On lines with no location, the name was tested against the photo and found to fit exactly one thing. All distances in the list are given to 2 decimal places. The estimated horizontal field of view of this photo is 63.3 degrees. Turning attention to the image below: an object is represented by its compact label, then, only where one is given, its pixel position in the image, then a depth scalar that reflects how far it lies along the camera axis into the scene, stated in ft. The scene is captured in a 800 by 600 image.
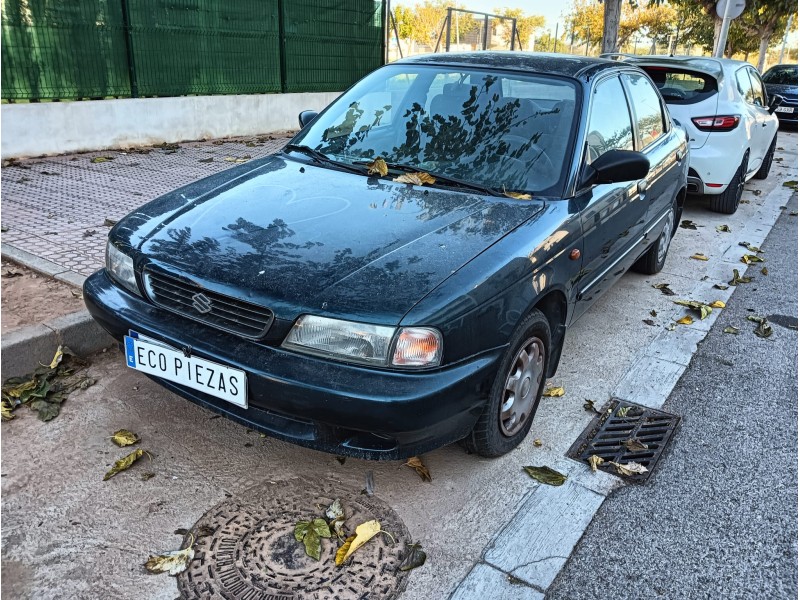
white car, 22.71
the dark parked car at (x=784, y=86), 52.90
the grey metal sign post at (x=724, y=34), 41.81
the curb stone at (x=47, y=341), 11.14
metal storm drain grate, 10.13
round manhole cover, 7.39
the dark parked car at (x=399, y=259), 7.64
